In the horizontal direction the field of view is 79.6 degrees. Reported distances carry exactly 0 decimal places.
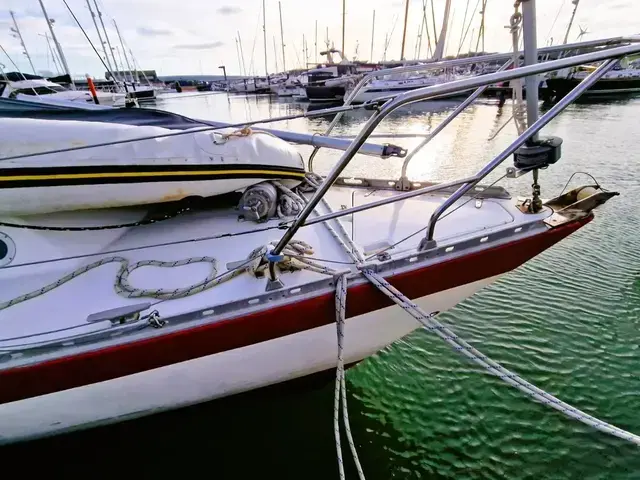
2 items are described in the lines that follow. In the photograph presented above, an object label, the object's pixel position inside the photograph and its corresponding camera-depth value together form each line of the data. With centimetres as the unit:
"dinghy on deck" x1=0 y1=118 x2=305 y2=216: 251
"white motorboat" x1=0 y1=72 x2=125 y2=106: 2295
